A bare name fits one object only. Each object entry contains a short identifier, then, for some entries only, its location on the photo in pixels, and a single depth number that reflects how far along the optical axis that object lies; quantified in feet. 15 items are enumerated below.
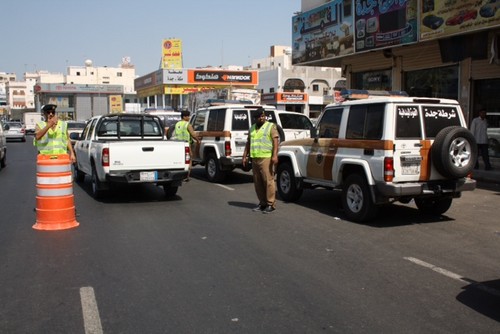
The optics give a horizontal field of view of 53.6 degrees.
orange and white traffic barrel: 24.62
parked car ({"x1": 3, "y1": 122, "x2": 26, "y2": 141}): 125.80
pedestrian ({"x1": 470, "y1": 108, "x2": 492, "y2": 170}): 44.96
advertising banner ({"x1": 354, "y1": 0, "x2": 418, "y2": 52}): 51.64
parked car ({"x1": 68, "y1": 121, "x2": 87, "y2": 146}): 85.44
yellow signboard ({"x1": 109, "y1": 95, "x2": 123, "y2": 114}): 203.62
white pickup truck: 31.14
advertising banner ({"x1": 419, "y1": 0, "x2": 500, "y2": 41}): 42.20
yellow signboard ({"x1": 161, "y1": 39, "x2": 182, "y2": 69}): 199.31
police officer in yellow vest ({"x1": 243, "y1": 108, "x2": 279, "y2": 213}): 29.01
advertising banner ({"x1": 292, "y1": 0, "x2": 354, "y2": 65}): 62.59
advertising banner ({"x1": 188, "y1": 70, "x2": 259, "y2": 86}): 165.78
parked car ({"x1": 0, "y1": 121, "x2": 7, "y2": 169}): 54.84
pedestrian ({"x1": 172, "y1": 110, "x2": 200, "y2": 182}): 43.78
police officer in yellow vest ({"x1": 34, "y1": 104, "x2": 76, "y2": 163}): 27.61
